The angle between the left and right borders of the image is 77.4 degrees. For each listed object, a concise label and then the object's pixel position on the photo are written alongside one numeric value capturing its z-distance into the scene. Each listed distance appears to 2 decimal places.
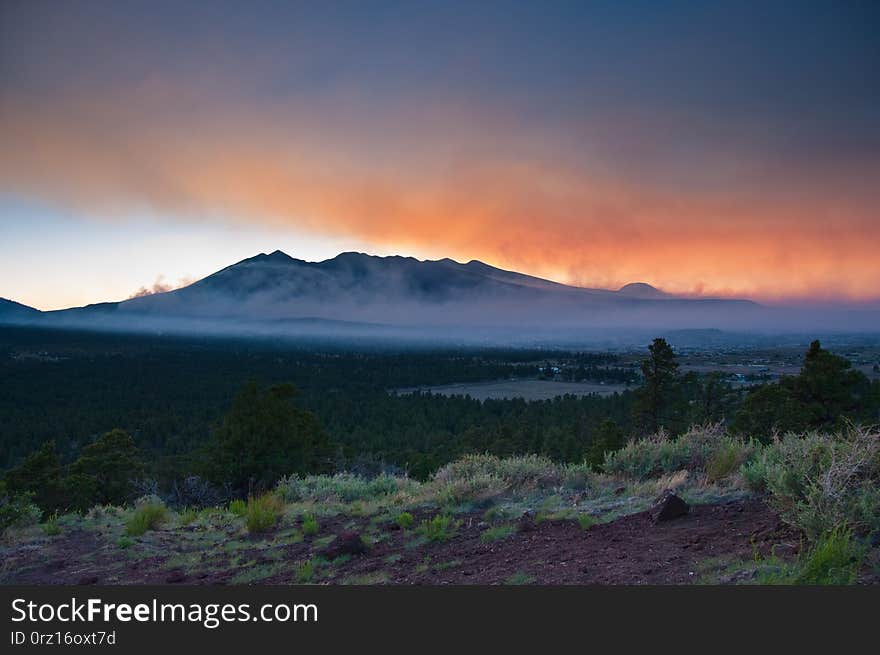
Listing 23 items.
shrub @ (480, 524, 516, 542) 6.19
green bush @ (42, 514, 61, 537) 7.83
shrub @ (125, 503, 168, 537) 7.60
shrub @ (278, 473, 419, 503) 9.26
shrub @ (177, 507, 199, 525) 8.25
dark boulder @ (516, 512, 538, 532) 6.43
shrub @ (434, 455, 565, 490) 8.51
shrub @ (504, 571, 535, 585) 4.67
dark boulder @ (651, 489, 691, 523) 6.02
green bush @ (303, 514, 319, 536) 7.36
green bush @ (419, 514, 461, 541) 6.42
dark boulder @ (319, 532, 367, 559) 6.11
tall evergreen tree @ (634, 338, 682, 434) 30.00
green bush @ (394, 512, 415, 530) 7.06
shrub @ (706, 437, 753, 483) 7.38
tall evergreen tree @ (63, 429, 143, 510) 25.30
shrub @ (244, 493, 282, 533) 7.57
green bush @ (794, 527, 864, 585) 3.87
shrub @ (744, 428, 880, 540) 4.46
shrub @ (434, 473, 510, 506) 7.91
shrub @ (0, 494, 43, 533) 7.84
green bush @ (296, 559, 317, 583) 5.48
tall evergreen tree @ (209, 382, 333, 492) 20.41
